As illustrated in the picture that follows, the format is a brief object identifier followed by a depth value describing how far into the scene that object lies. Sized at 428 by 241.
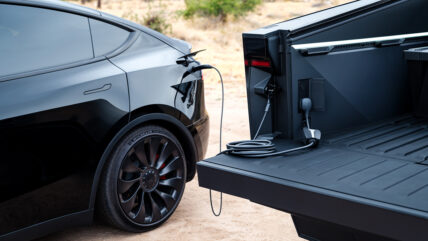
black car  3.40
